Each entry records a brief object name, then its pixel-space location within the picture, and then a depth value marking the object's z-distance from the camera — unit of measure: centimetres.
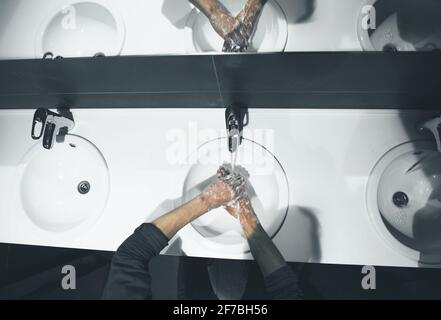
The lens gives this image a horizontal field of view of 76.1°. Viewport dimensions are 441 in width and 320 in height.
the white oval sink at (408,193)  99
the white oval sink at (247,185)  104
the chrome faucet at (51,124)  106
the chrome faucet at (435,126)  93
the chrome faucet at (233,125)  101
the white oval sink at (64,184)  112
